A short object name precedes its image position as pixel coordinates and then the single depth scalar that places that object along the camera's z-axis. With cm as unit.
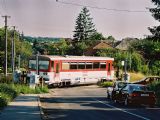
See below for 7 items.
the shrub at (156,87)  3706
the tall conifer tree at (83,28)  14100
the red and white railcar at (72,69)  5198
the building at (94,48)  11922
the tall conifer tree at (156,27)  3834
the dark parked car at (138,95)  2978
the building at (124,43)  13360
